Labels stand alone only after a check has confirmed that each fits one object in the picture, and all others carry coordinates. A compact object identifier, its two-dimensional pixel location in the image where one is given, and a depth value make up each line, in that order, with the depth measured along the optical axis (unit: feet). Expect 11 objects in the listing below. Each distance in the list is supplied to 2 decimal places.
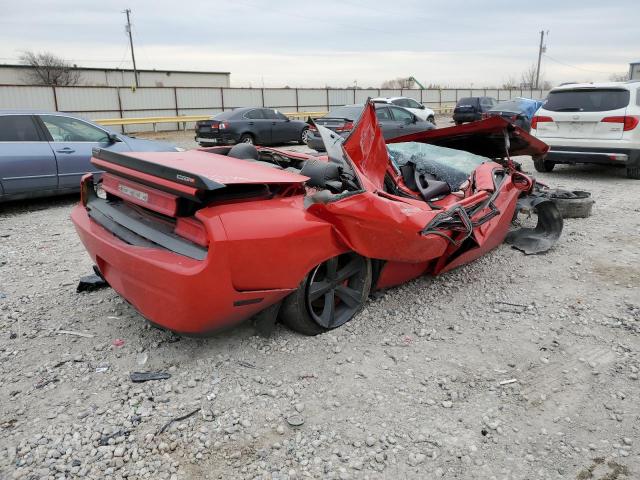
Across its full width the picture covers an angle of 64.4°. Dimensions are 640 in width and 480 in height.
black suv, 76.02
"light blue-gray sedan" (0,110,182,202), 21.85
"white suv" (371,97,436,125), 68.22
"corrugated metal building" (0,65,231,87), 135.95
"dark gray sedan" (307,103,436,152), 45.56
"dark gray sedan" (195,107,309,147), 52.03
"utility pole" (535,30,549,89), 187.52
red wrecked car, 8.49
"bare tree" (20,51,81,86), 138.21
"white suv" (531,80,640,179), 27.71
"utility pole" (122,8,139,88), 172.76
